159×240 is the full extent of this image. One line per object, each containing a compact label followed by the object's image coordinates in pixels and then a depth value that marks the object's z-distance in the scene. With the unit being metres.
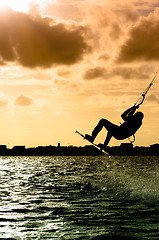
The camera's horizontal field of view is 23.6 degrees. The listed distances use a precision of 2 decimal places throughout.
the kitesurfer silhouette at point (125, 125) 18.66
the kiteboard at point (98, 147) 20.75
